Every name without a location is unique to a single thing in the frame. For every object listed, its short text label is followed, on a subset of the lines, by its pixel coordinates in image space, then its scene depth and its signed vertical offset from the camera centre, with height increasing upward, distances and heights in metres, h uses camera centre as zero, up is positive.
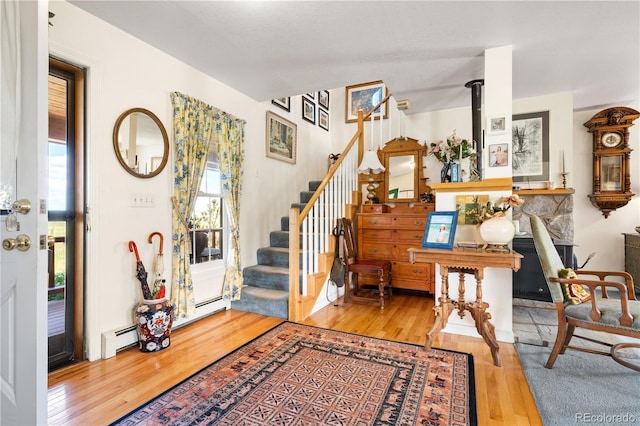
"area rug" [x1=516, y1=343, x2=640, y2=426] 1.57 -1.08
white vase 2.28 -0.14
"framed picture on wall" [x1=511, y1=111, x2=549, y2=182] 3.82 +0.89
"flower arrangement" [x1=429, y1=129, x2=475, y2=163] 2.85 +0.63
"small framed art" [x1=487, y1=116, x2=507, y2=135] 2.55 +0.77
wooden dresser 3.73 -0.35
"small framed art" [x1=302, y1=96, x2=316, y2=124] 4.84 +1.73
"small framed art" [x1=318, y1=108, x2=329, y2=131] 5.29 +1.73
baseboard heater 2.20 -0.99
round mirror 2.34 +0.59
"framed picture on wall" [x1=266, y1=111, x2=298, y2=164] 4.03 +1.08
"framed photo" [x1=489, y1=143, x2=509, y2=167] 2.57 +0.52
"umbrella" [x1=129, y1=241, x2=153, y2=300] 2.37 -0.50
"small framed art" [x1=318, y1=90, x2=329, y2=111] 5.29 +2.08
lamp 4.11 +0.68
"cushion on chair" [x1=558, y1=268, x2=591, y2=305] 2.12 -0.58
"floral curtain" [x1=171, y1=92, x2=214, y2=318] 2.70 +0.22
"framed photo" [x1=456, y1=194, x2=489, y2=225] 2.64 +0.06
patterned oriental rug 1.57 -1.08
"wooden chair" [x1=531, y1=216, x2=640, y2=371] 1.82 -0.63
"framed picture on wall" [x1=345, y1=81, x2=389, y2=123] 5.25 +2.10
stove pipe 2.88 +0.98
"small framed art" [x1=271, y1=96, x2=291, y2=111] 4.19 +1.61
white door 1.18 +0.12
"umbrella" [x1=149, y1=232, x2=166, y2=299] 2.42 -0.52
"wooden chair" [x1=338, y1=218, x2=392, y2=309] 3.44 -0.66
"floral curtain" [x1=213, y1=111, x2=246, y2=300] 3.14 +0.35
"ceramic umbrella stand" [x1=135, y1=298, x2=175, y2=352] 2.28 -0.88
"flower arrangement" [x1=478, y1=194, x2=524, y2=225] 2.31 +0.05
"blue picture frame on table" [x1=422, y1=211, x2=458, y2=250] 2.43 -0.15
